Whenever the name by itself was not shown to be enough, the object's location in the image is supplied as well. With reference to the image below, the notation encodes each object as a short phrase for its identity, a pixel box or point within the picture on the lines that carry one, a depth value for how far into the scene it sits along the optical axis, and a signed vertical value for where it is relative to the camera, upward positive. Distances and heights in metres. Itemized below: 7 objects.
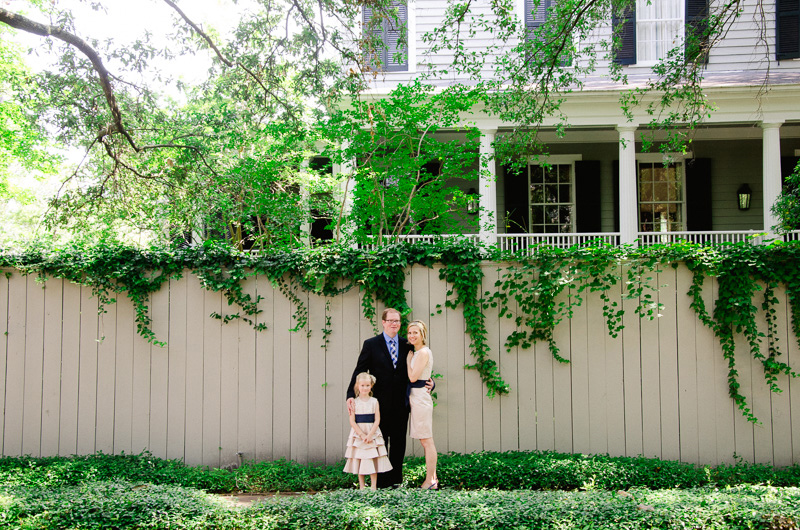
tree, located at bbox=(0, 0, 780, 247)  8.47 +2.76
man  5.39 -0.71
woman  5.36 -0.83
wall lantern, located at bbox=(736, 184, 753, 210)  13.17 +2.18
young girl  5.23 -1.17
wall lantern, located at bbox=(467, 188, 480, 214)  9.38 +1.63
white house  11.20 +3.15
